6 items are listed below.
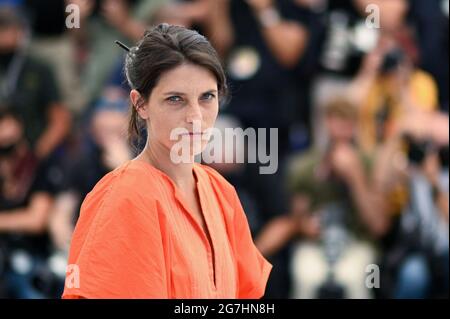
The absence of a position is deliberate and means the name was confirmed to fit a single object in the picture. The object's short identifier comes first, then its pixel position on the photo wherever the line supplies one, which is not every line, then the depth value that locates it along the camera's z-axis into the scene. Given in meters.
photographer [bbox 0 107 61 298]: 8.95
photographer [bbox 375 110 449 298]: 8.65
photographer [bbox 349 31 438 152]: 8.84
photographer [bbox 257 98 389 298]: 8.66
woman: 3.74
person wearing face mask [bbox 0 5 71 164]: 9.23
